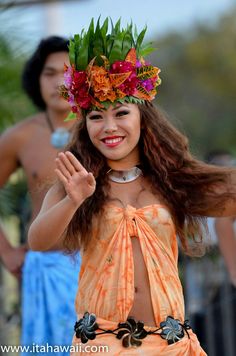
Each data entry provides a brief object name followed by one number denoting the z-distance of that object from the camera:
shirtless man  10.72
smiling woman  7.65
